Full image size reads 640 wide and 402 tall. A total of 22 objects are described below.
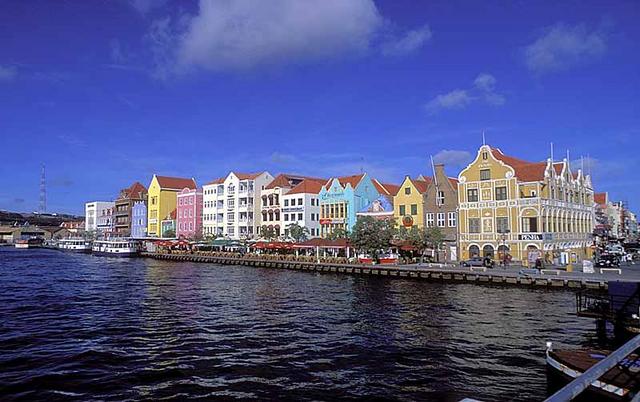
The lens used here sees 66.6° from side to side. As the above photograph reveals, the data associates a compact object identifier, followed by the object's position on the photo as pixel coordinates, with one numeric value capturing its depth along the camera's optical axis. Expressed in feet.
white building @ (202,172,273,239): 323.78
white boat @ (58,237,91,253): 437.05
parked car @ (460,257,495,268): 188.14
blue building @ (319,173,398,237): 268.00
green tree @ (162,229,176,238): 388.64
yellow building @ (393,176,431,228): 234.99
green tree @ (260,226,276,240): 287.07
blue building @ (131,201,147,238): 436.76
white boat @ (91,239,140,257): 354.74
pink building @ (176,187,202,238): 369.50
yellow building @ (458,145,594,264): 192.85
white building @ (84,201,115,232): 527.40
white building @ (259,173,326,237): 294.25
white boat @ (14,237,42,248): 593.34
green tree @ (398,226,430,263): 206.90
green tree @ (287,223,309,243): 265.13
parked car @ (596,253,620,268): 180.24
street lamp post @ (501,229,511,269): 196.65
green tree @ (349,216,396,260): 208.95
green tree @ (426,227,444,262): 206.39
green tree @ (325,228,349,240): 239.46
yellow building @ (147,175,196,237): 411.95
